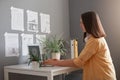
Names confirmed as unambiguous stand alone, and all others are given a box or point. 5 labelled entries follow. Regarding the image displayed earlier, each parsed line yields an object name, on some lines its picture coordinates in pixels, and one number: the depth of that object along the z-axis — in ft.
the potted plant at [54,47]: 8.57
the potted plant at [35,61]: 7.38
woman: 6.22
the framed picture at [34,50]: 7.74
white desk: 6.59
